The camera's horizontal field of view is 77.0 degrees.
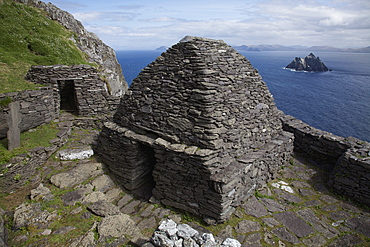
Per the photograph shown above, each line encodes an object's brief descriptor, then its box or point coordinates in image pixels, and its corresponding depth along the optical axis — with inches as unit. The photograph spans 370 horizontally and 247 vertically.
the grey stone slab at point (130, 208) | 305.3
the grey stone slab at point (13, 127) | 335.6
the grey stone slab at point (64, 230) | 235.6
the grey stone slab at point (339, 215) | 291.9
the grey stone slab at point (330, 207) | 307.7
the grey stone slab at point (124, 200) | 318.3
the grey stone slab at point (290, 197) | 321.1
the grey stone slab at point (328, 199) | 323.3
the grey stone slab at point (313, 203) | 314.3
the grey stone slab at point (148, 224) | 274.1
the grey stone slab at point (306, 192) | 335.6
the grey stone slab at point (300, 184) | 354.0
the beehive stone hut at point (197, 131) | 279.4
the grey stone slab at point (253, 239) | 247.3
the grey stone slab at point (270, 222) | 276.1
